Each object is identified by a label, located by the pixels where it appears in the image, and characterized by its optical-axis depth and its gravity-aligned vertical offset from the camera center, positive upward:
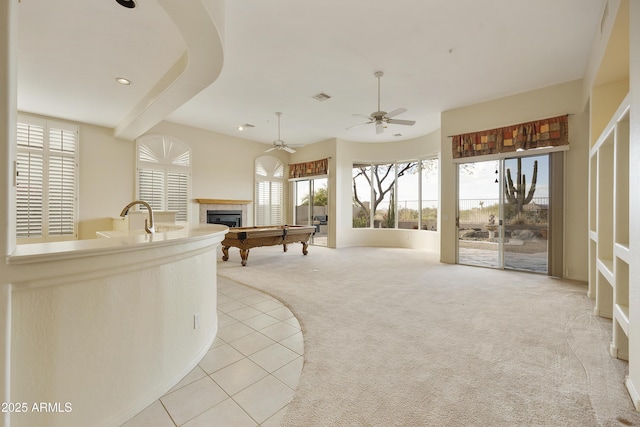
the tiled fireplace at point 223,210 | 7.44 +0.13
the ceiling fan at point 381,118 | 4.33 +1.61
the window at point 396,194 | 7.74 +0.65
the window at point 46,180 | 5.17 +0.65
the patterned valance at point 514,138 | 4.49 +1.41
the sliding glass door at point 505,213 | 4.80 +0.06
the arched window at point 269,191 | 8.66 +0.78
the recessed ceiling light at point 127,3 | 2.59 +2.03
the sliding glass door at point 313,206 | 8.80 +0.30
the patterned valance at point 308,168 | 8.23 +1.47
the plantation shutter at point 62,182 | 5.43 +0.63
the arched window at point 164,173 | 6.45 +1.01
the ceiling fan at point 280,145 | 6.27 +1.61
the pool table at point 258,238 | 5.39 -0.48
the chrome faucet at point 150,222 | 2.44 -0.08
